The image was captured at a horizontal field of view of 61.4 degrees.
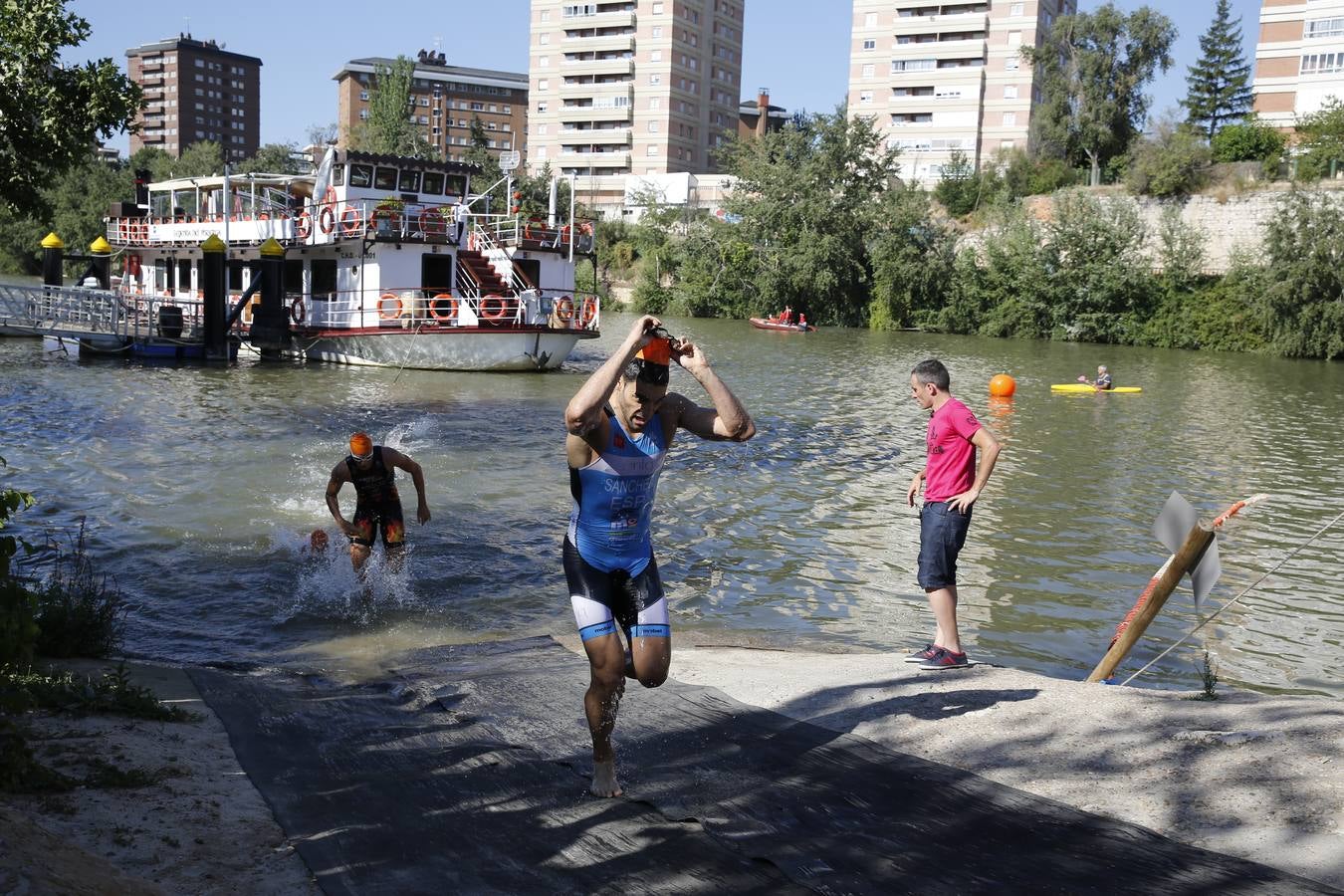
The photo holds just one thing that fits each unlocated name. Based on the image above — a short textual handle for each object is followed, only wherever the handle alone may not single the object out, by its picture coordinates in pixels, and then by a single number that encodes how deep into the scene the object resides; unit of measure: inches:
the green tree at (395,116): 3646.7
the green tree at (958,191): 2669.8
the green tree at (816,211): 2426.2
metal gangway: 1233.4
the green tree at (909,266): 2374.5
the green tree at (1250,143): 2375.7
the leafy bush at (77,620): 278.4
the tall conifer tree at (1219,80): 2972.4
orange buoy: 1136.8
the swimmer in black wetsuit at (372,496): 388.2
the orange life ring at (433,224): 1191.6
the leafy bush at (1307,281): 1873.8
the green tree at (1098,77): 2655.0
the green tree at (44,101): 397.4
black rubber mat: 168.6
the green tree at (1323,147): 2162.9
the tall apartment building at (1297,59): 2721.5
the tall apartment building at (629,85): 4020.7
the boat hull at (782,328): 2153.1
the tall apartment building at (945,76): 3430.1
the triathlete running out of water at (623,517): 201.8
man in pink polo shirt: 273.6
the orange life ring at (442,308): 1177.1
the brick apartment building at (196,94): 6702.8
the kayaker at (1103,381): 1202.0
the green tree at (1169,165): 2257.6
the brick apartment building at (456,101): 5664.4
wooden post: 257.6
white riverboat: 1167.0
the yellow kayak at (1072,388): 1202.6
